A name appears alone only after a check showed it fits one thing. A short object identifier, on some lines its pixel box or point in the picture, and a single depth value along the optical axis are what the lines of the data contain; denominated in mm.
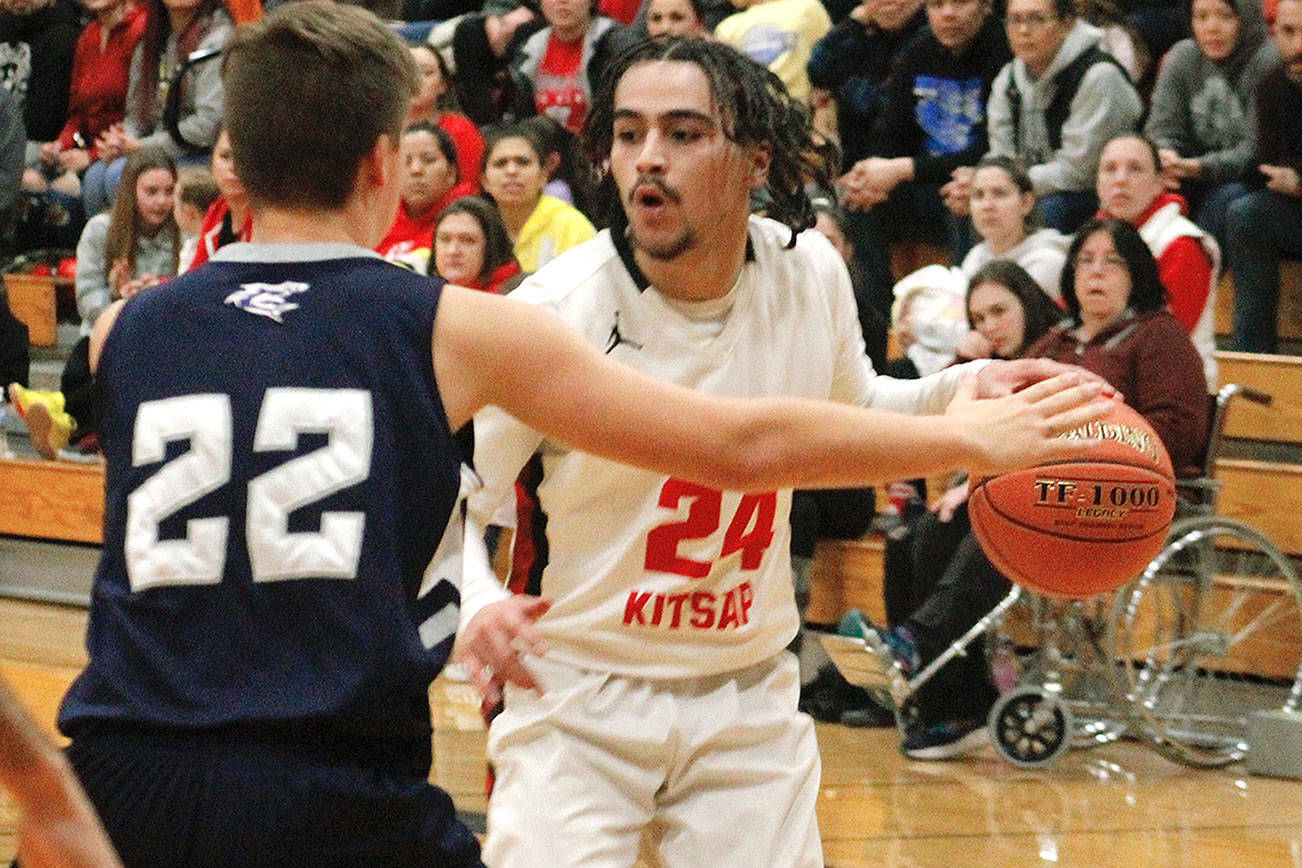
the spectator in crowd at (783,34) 16734
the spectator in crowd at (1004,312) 12789
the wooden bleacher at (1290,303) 15312
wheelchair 12047
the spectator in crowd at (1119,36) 16016
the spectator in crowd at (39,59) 22344
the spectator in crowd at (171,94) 18922
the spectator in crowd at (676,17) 16328
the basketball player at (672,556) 5703
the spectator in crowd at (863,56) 16406
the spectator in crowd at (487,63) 18703
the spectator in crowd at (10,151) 19750
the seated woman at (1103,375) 12156
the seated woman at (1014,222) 13828
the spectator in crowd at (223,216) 10484
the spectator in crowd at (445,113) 17062
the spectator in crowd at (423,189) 15687
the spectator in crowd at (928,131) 15562
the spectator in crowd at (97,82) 21297
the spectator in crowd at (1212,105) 14773
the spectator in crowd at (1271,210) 14148
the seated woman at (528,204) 15305
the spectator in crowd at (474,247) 14008
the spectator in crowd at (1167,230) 13258
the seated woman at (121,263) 17094
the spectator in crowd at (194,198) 15781
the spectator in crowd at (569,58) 17281
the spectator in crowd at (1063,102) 14766
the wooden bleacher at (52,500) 16719
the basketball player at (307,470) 3779
